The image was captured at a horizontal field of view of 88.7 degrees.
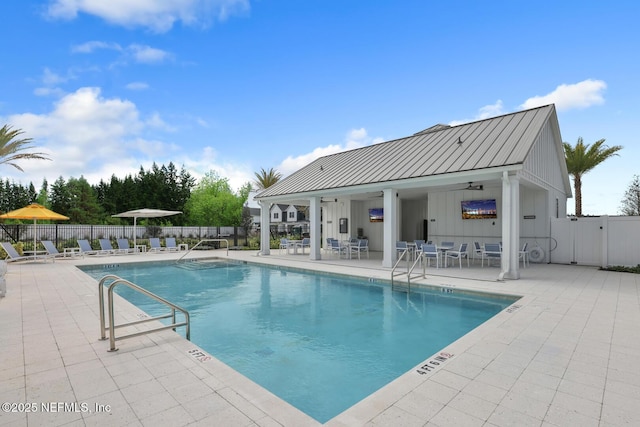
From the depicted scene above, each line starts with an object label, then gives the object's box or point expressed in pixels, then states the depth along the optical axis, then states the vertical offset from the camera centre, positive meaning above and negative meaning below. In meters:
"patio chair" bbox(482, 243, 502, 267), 10.96 -1.06
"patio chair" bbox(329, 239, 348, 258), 15.31 -1.25
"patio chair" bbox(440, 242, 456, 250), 12.02 -0.99
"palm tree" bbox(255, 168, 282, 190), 40.50 +5.35
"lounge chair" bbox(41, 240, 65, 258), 13.68 -1.21
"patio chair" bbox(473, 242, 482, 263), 12.38 -1.20
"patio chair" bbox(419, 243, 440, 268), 11.04 -1.04
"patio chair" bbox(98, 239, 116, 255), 16.47 -1.37
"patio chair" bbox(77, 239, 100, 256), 15.70 -1.30
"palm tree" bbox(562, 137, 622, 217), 22.52 +4.45
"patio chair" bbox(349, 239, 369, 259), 14.93 -1.24
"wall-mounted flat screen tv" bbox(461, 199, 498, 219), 13.34 +0.43
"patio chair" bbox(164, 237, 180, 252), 18.96 -1.40
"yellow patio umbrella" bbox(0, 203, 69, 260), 13.19 +0.31
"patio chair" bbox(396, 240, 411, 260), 12.46 -1.02
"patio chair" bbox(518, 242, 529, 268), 11.59 -1.31
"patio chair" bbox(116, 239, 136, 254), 17.12 -1.42
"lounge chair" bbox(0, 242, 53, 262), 11.69 -1.11
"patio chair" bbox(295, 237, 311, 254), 17.47 -1.23
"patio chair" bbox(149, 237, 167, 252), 18.34 -1.47
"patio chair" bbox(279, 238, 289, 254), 17.73 -1.35
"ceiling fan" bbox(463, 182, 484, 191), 12.71 +1.29
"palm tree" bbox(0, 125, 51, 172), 13.42 +3.12
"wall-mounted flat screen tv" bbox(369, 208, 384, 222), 18.52 +0.27
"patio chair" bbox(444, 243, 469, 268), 11.47 -1.16
